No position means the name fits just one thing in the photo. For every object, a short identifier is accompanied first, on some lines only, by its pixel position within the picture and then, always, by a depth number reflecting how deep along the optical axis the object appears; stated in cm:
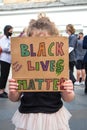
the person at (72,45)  477
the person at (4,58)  419
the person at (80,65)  582
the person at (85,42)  454
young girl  156
